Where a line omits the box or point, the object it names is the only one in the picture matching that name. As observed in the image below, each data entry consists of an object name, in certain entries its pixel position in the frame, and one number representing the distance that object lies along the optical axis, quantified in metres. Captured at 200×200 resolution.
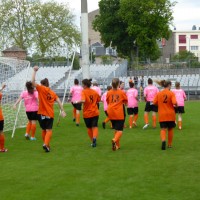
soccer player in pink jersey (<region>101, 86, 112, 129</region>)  18.62
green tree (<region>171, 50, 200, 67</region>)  49.89
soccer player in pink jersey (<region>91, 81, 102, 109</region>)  19.99
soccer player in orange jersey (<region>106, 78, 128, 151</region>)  12.82
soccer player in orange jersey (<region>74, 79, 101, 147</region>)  13.16
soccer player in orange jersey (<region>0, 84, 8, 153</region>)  12.45
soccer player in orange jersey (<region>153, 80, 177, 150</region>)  12.65
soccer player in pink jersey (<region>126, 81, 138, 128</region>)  18.24
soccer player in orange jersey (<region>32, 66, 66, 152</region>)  12.42
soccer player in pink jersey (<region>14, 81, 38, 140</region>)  15.19
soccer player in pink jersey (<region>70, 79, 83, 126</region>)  20.05
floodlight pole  23.47
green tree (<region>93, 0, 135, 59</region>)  65.44
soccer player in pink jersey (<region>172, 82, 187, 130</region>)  17.81
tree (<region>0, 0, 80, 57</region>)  65.69
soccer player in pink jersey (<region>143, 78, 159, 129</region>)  18.11
